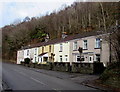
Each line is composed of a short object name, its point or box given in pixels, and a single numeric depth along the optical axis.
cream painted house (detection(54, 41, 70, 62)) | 42.28
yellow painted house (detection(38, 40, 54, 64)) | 49.84
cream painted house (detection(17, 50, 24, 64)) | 71.73
